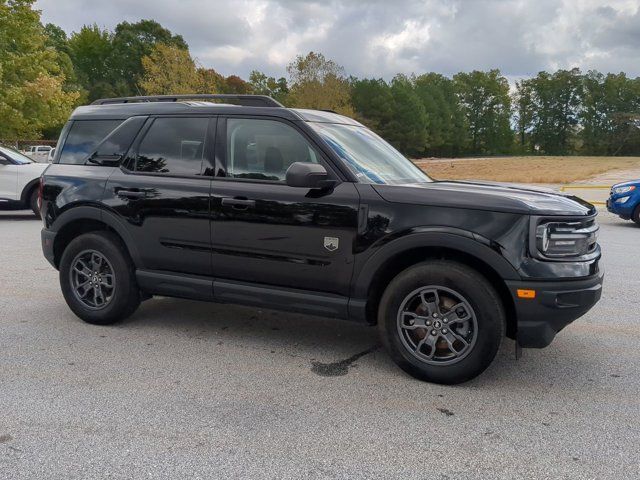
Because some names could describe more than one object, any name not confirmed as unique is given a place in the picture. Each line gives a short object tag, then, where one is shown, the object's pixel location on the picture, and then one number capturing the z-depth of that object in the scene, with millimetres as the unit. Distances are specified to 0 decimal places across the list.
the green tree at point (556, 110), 114750
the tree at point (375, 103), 92250
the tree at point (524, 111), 121625
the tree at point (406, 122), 94625
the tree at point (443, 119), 109500
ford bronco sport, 3570
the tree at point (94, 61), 69938
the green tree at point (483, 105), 122125
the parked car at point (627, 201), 12320
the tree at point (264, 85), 84125
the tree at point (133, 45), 70500
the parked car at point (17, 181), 12062
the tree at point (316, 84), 52406
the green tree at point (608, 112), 104875
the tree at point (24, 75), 22953
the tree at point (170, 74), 40469
